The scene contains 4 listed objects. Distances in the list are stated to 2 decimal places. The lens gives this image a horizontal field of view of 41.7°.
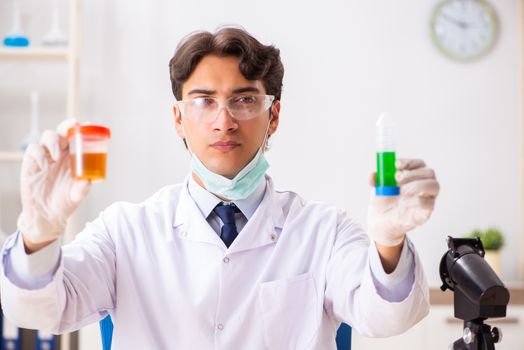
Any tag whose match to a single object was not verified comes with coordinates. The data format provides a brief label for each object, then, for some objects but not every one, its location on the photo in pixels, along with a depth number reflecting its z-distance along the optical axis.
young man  1.20
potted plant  3.19
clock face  3.44
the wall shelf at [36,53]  3.08
